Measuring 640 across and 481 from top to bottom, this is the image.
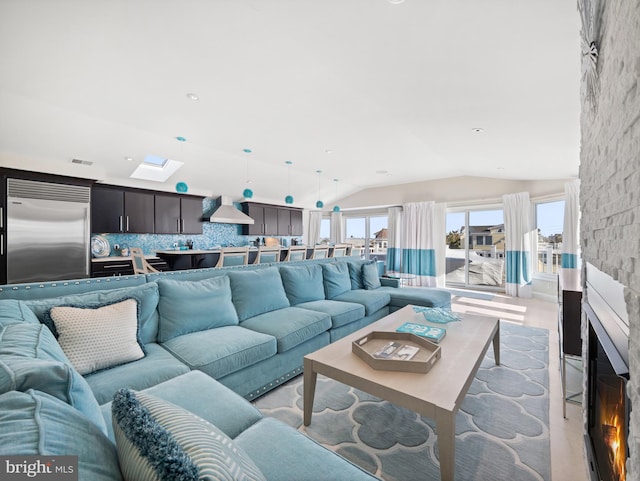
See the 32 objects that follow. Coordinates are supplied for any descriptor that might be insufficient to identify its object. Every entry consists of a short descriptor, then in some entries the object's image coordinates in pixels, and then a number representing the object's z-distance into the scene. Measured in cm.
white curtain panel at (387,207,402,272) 740
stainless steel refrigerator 365
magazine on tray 169
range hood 586
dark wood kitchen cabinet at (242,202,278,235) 711
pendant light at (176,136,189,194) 428
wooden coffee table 126
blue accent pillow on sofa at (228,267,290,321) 249
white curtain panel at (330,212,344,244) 879
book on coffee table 201
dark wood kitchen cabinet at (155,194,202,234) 554
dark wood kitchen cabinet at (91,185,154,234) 474
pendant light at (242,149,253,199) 510
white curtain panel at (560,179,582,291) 453
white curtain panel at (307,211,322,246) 892
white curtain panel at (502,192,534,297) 555
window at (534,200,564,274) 532
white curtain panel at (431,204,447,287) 668
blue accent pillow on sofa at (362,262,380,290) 388
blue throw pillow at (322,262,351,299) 343
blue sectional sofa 57
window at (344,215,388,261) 829
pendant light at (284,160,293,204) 565
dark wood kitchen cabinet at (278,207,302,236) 786
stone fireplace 79
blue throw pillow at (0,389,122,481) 48
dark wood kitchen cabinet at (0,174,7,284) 356
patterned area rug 146
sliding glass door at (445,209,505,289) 635
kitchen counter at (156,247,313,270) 461
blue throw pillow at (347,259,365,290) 387
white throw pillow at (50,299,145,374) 146
